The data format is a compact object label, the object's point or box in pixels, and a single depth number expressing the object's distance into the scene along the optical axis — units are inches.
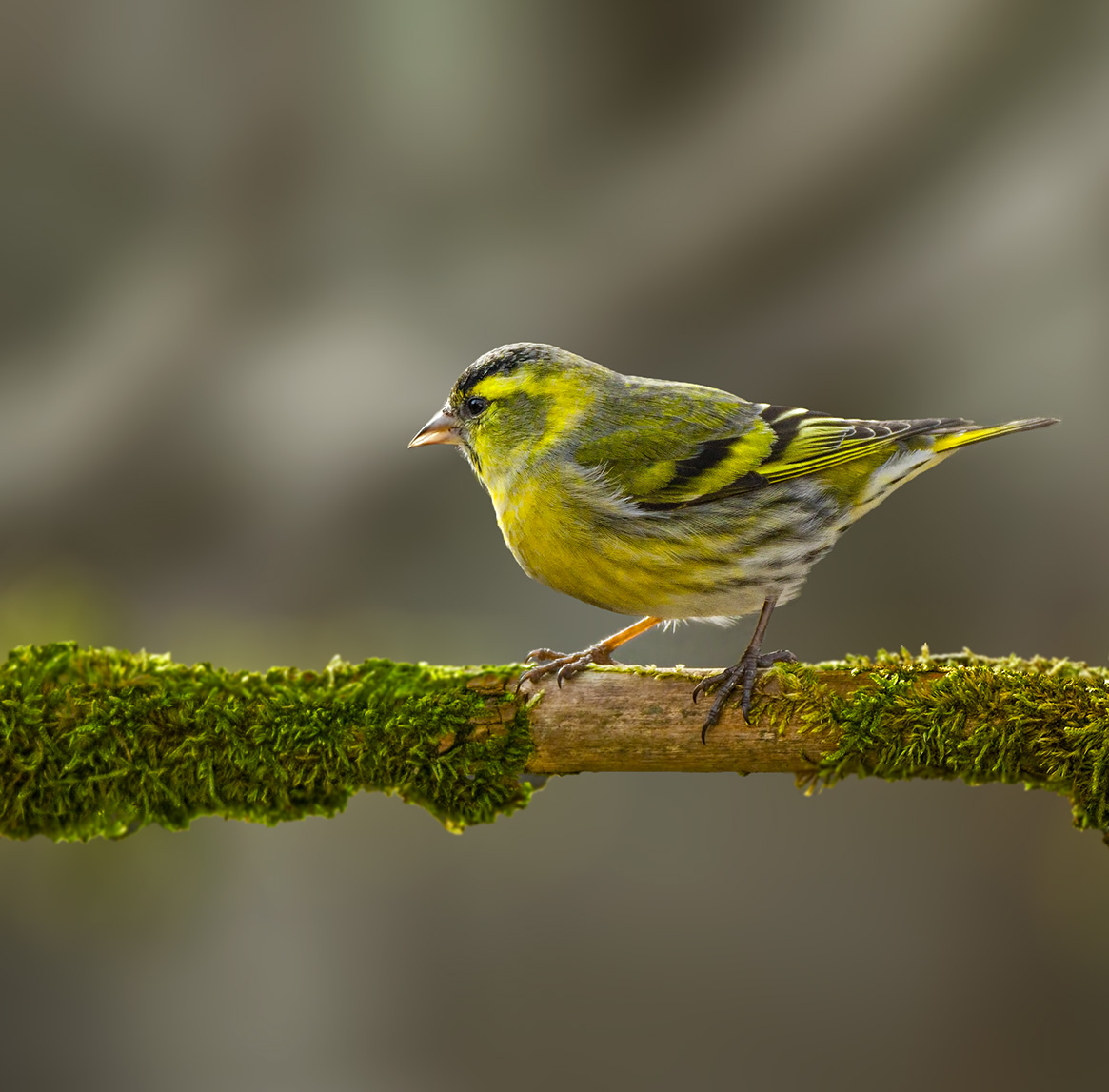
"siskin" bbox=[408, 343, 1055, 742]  236.5
